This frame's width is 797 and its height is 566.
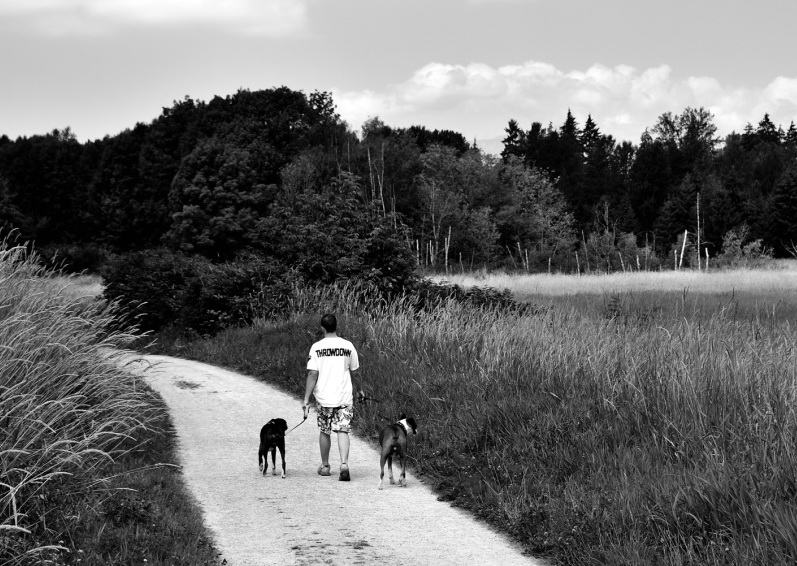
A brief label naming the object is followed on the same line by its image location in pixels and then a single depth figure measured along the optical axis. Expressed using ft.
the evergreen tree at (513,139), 397.60
